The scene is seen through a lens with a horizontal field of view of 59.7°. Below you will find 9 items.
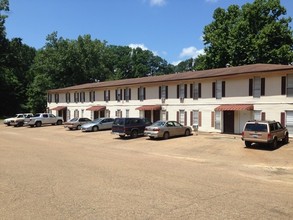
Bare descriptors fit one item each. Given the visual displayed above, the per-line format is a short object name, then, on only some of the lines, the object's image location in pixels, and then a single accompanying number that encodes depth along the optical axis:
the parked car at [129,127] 21.12
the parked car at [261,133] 15.35
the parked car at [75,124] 29.01
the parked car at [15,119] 34.84
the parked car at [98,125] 26.71
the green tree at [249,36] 32.40
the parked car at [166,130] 20.01
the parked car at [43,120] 33.16
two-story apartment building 19.77
